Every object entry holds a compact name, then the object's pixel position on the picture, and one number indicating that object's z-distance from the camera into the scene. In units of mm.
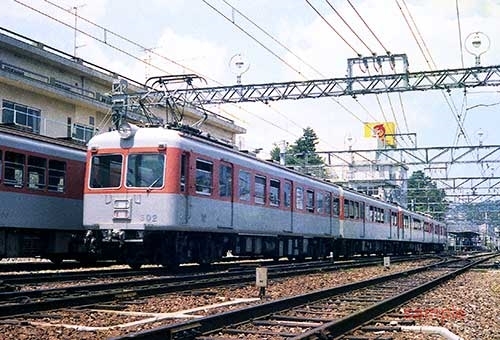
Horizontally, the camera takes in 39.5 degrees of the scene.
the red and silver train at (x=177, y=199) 15336
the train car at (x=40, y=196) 16016
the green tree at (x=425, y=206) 79812
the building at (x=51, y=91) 31375
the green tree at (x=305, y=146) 82375
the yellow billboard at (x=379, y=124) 80762
